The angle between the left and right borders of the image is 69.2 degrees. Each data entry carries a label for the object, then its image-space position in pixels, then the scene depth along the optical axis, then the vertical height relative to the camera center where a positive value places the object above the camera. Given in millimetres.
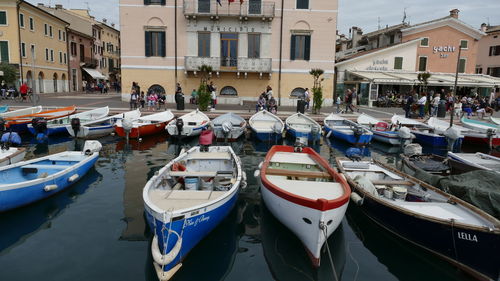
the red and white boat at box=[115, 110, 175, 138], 17312 -1863
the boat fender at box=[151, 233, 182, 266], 5645 -2600
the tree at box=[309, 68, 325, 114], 24562 -323
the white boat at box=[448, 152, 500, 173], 11017 -2040
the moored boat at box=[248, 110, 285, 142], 18344 -1851
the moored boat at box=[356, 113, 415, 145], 17558 -1926
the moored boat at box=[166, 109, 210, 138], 17656 -1847
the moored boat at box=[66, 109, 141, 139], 17092 -1982
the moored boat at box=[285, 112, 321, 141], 18391 -1878
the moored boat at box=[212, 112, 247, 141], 17750 -1878
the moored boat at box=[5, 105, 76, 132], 17786 -1671
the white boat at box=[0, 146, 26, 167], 10805 -2169
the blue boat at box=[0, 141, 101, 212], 8242 -2346
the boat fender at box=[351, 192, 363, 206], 8203 -2382
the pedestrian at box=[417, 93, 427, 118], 24577 -716
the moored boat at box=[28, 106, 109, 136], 16848 -1854
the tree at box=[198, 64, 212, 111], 23766 -572
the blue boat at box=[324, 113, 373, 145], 17906 -1930
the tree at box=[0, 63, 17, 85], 31980 +990
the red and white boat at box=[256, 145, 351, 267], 6211 -2019
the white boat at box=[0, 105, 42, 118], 18922 -1478
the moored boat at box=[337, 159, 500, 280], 6027 -2316
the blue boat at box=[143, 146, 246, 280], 5836 -2178
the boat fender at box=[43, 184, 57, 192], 8942 -2518
